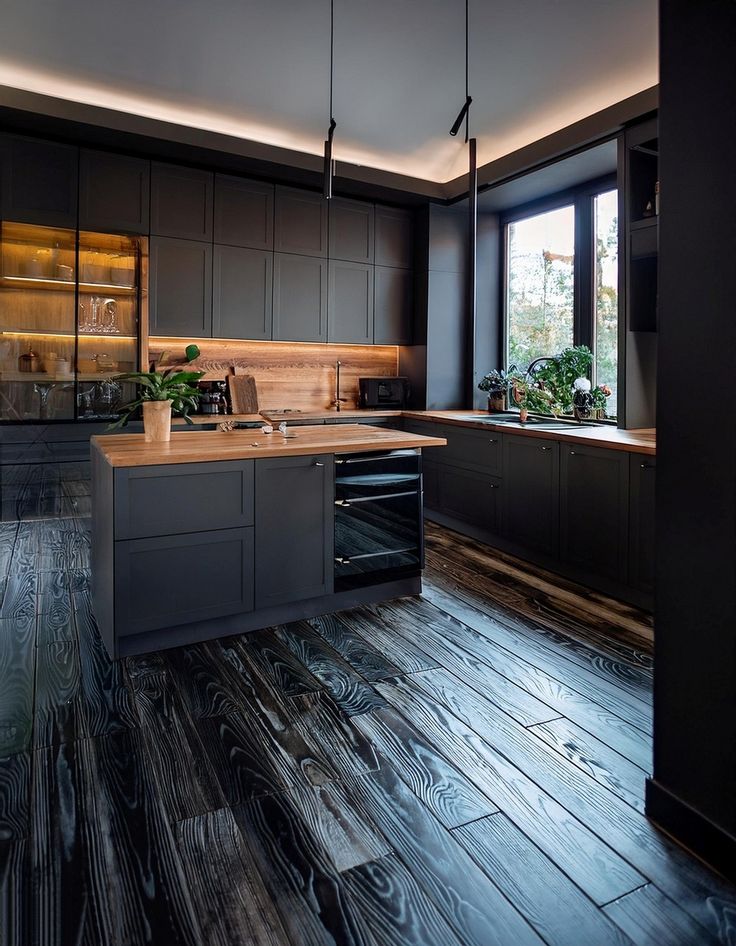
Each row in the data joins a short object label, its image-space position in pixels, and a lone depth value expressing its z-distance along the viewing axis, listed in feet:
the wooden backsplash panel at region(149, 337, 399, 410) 18.47
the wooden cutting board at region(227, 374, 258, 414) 18.38
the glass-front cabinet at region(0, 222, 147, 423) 14.76
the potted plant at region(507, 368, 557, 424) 16.39
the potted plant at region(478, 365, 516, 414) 18.39
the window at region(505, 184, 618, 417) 16.03
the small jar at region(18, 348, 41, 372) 14.92
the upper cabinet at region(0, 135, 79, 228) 14.35
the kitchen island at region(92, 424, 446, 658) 8.88
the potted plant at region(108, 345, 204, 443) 9.79
